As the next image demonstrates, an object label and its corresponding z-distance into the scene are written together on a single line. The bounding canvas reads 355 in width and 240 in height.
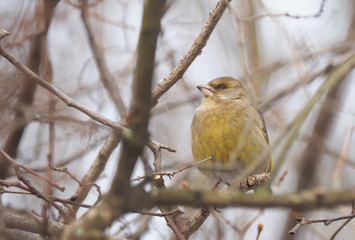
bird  9.71
